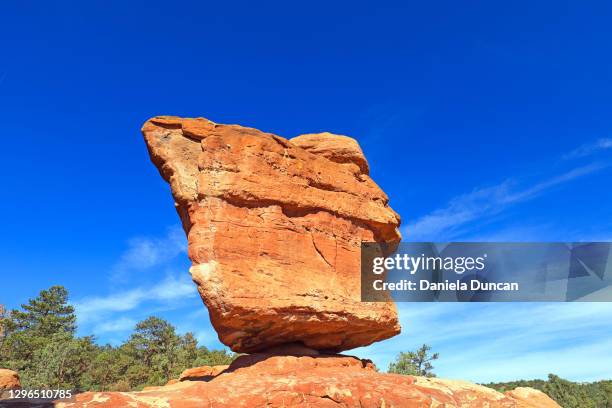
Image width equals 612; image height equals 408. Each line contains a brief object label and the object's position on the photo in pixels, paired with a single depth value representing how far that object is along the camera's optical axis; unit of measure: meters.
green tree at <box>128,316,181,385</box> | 57.72
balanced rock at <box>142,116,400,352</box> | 16.12
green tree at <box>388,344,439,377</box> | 47.84
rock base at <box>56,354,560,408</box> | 12.99
